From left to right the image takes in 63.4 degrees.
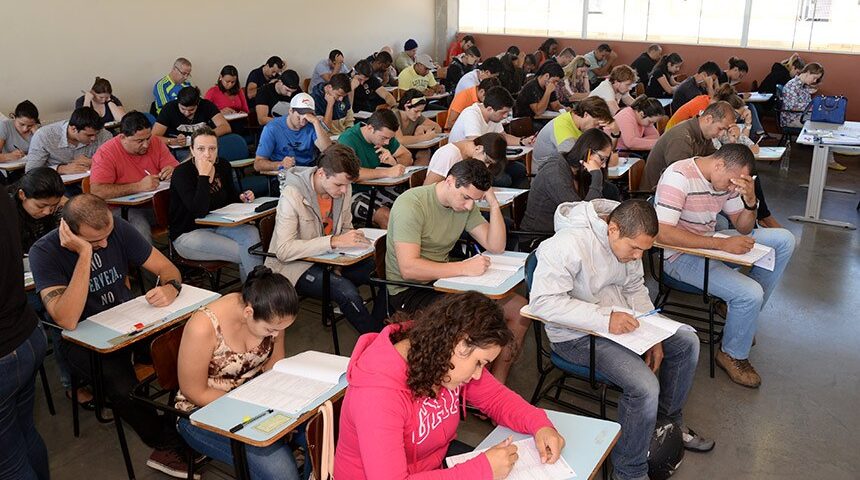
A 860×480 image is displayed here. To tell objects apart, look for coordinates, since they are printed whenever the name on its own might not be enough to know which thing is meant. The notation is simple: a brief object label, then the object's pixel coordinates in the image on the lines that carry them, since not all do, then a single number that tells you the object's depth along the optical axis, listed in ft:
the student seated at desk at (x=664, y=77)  32.76
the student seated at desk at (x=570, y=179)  14.07
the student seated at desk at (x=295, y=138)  18.34
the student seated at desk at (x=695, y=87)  27.32
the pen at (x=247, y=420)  7.10
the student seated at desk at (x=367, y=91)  28.89
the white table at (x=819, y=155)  20.22
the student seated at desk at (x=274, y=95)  25.75
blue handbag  22.77
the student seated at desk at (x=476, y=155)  14.57
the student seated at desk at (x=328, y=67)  32.55
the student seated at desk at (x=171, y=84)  25.74
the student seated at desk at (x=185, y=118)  21.09
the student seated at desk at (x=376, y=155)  17.07
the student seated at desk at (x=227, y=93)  26.13
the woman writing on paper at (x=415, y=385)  5.94
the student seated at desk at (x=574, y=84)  30.73
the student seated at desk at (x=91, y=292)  9.46
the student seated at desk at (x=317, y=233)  12.19
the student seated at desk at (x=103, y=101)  22.57
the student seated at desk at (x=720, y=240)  12.11
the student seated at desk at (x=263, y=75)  29.35
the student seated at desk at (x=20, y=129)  19.61
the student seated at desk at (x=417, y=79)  33.04
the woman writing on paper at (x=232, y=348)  7.86
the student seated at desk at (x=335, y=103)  23.38
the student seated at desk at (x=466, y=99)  23.17
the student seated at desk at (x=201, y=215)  14.01
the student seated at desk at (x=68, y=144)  17.13
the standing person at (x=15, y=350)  7.07
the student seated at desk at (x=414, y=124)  21.20
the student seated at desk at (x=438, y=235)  11.19
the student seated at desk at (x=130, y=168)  15.38
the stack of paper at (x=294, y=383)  7.62
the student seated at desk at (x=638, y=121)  21.09
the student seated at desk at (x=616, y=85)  25.20
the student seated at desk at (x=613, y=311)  9.22
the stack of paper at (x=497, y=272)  10.80
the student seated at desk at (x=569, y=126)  17.49
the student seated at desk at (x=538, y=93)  26.58
